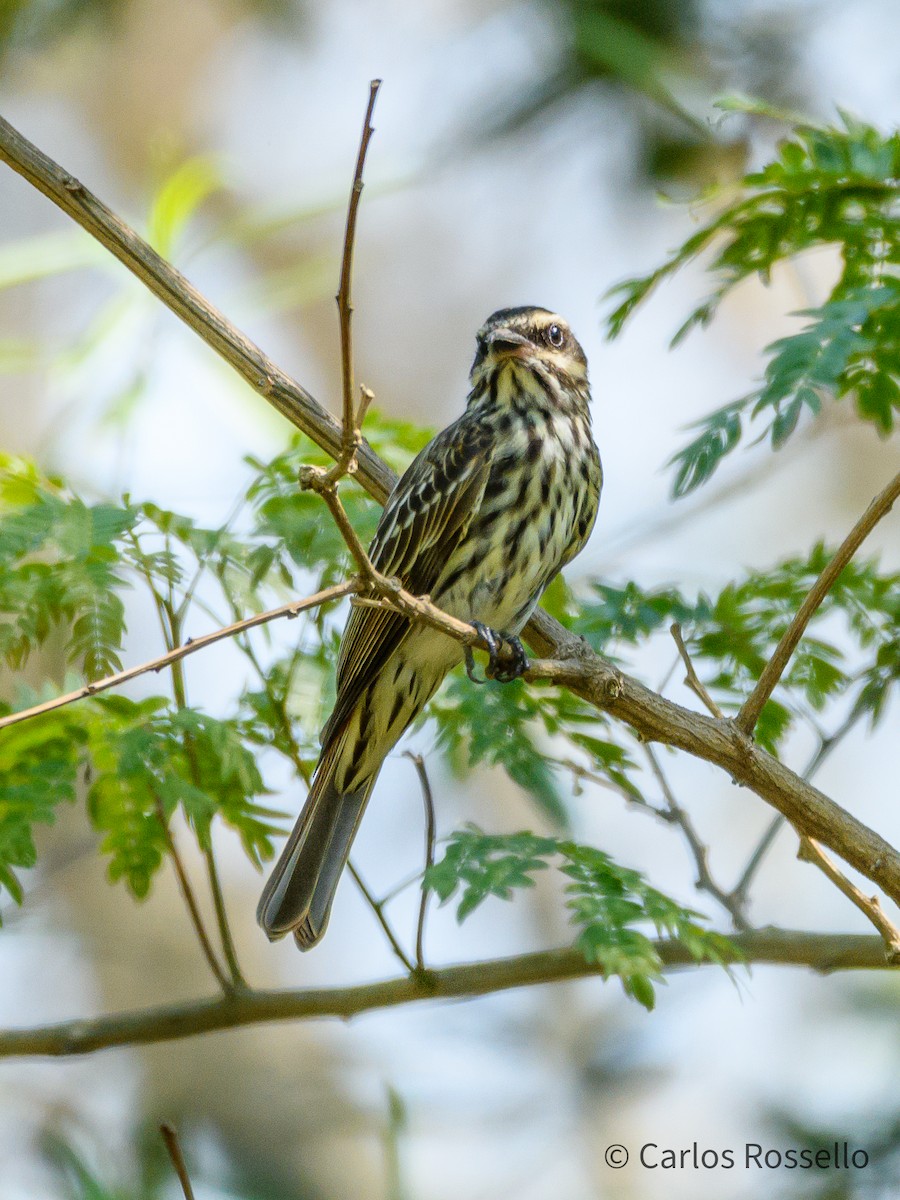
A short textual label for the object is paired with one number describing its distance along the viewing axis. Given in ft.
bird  25.50
